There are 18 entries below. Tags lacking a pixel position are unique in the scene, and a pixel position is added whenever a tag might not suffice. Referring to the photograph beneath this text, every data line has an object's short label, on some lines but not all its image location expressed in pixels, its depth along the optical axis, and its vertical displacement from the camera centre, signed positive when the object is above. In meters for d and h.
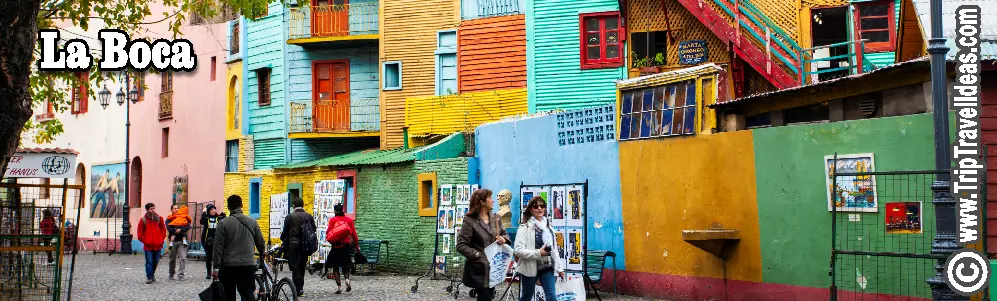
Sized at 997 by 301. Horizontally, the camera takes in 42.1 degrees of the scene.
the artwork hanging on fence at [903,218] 13.91 -0.31
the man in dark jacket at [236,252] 14.66 -0.68
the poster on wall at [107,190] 45.16 +0.08
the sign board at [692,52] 26.22 +2.81
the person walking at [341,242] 20.89 -0.83
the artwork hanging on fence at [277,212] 30.34 -0.48
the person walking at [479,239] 12.98 -0.48
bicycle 15.48 -1.18
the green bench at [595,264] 19.33 -1.12
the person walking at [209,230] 23.98 -0.71
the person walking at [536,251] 13.49 -0.63
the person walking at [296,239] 19.55 -0.73
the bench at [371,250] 26.25 -1.20
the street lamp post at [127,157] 39.55 +1.13
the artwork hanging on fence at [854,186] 14.54 +0.04
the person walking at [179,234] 24.86 -0.80
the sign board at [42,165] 18.94 +0.40
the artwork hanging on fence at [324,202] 28.21 -0.24
